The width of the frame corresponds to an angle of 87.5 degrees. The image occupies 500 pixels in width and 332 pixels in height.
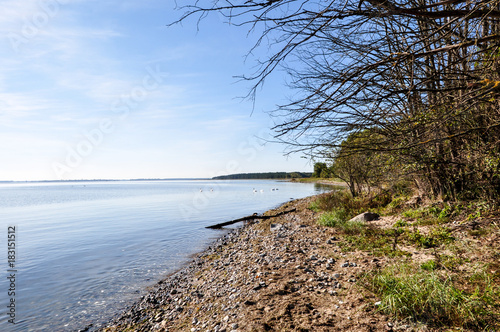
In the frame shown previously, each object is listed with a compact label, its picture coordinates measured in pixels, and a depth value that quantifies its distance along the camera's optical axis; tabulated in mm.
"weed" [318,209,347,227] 13461
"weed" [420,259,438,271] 5917
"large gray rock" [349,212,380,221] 12726
